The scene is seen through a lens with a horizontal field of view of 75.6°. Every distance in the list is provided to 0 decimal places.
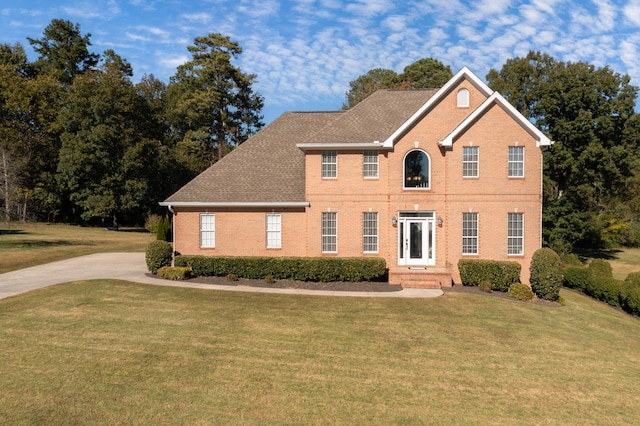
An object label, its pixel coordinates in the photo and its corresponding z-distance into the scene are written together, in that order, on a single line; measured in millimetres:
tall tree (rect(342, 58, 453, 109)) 61684
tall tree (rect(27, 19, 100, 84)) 70812
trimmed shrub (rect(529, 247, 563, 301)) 19688
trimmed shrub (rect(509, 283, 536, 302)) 19516
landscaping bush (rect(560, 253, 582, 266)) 33225
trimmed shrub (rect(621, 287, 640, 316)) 21062
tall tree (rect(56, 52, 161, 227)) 53031
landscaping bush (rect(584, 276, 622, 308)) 23141
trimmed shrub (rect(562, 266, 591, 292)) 26203
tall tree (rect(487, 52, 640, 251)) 37469
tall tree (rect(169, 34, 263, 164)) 62094
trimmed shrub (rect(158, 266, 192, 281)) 21938
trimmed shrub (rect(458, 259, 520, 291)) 20812
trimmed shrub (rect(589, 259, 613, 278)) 25594
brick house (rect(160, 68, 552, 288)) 22359
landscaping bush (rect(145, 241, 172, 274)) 23188
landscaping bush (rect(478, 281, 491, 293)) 20562
